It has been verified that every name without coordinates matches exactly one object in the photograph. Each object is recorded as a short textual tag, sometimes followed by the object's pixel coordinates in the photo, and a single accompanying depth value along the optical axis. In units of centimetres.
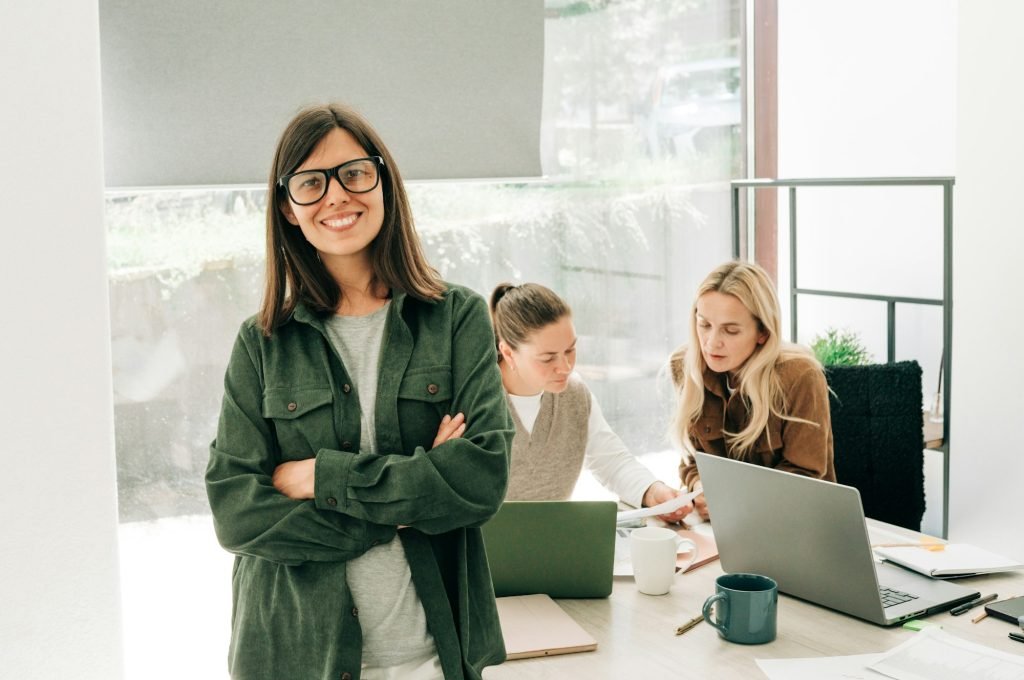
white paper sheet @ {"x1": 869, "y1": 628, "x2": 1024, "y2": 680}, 150
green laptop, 178
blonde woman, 240
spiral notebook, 189
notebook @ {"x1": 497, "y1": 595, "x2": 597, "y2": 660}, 164
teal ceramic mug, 164
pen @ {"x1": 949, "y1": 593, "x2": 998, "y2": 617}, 175
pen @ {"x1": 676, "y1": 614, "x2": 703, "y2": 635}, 170
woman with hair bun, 246
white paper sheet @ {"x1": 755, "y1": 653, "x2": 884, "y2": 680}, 152
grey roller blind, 265
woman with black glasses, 146
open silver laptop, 167
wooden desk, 158
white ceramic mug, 185
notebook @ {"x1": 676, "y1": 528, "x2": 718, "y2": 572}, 200
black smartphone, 170
